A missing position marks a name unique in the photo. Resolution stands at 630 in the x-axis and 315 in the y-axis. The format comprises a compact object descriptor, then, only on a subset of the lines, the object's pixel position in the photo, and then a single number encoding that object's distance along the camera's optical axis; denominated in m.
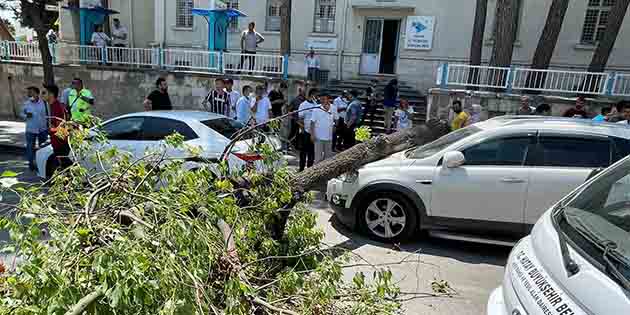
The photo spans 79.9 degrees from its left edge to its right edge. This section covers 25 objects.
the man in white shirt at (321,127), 6.82
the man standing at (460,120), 7.07
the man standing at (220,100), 8.31
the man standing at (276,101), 9.54
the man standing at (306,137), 7.10
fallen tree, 1.36
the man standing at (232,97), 8.39
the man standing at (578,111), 7.55
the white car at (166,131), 5.44
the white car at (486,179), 4.14
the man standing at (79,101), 7.13
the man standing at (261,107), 7.99
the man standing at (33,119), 7.22
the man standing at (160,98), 7.65
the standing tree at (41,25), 11.80
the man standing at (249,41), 12.42
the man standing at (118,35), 16.08
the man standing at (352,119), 9.28
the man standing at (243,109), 7.86
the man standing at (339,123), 9.46
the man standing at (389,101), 10.86
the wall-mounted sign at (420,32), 14.78
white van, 1.53
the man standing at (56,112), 5.84
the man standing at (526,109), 8.39
